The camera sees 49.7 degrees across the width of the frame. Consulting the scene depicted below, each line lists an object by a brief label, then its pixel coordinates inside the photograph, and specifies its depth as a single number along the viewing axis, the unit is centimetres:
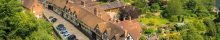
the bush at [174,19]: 7094
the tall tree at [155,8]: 7736
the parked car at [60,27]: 5534
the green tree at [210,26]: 5938
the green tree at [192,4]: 7788
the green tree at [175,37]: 4797
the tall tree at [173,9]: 7294
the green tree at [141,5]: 7311
